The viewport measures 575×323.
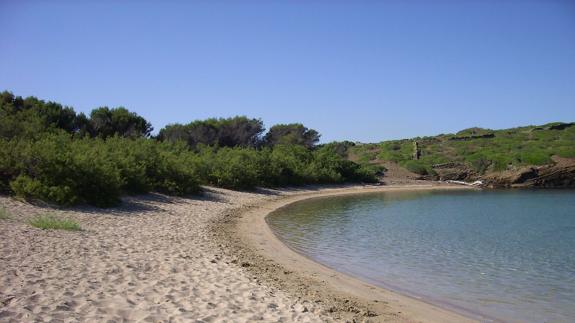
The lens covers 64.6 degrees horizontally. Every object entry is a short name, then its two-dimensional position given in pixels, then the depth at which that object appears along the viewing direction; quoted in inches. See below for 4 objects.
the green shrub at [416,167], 2630.4
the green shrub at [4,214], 496.1
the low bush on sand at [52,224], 477.1
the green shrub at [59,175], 640.4
